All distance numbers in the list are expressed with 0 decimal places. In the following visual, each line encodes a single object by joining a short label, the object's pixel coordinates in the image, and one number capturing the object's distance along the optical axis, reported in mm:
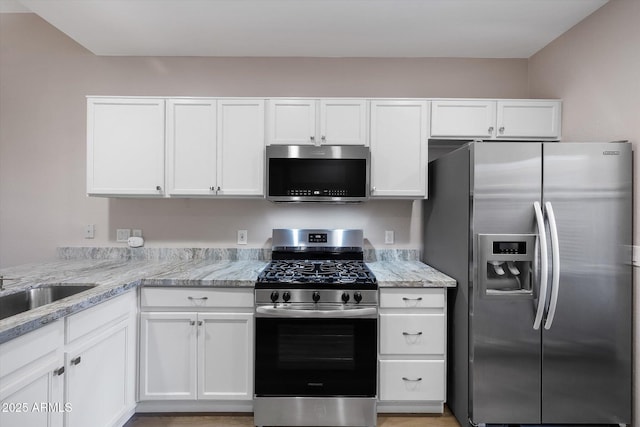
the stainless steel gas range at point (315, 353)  2049
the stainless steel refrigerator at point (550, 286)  1914
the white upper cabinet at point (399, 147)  2545
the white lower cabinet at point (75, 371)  1255
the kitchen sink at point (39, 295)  1802
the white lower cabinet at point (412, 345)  2146
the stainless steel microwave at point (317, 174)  2465
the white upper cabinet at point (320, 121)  2537
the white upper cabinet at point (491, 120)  2570
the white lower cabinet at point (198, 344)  2121
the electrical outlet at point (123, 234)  2887
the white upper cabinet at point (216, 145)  2539
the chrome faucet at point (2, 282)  1778
